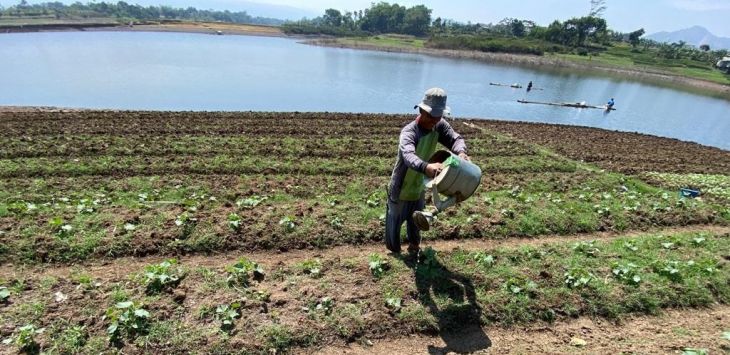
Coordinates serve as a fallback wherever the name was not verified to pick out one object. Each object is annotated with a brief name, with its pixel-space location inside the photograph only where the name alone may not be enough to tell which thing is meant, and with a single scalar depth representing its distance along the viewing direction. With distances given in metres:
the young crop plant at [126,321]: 5.18
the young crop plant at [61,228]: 7.68
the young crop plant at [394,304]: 6.03
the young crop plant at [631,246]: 8.35
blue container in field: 13.45
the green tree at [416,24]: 180.50
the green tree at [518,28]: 171.51
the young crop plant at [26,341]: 4.90
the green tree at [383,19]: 186.12
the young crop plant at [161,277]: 6.05
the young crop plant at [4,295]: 5.62
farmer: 5.47
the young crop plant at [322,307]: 5.91
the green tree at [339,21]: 198.62
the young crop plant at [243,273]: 6.34
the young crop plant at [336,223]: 8.83
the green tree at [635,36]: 152.62
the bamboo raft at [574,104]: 42.50
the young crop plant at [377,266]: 6.68
